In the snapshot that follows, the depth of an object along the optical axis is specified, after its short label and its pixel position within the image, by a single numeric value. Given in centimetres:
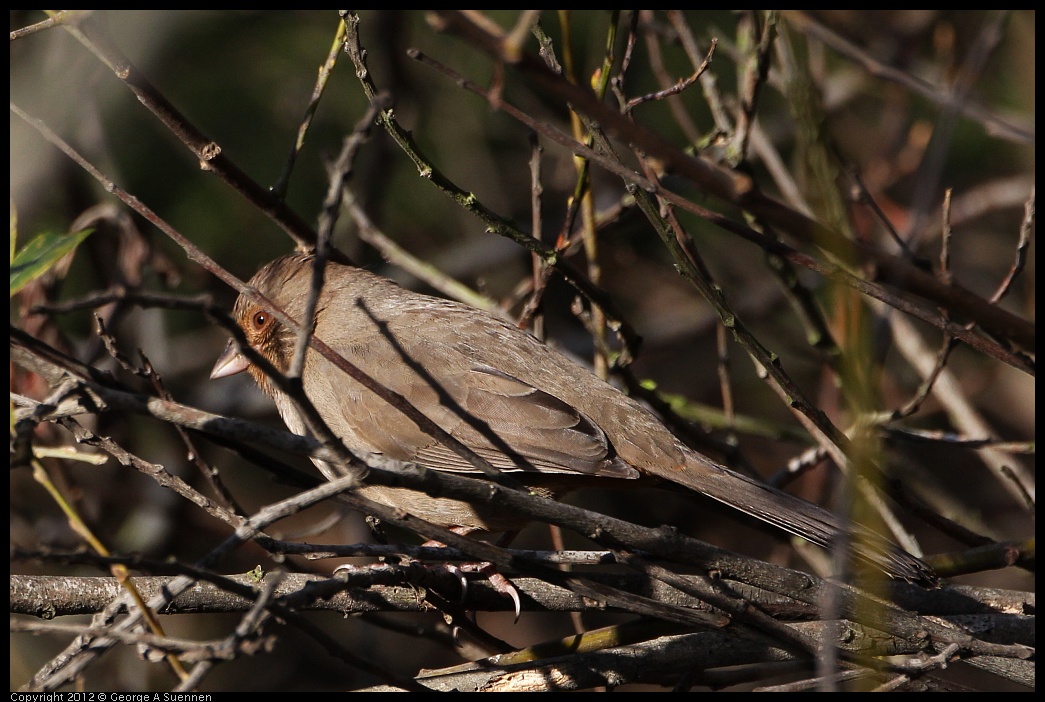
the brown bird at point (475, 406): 802
